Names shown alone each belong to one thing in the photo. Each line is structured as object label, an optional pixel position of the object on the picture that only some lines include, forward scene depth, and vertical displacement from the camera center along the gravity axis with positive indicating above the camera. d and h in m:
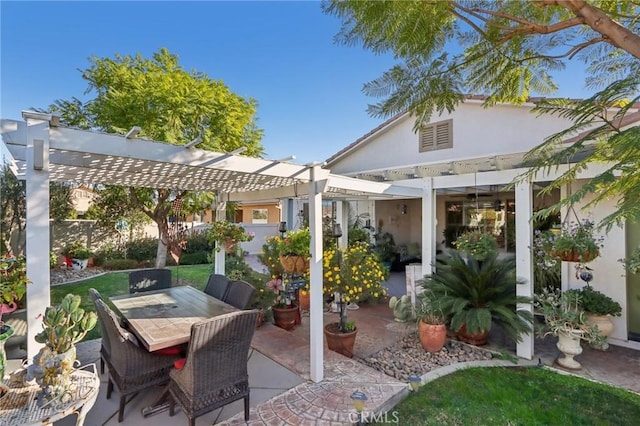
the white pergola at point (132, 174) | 2.41 +0.56
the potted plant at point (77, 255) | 11.30 -1.41
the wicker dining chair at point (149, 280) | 5.43 -1.14
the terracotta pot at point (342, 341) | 4.81 -1.97
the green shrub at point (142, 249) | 12.76 -1.36
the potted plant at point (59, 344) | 2.19 -0.96
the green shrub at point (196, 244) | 14.04 -1.26
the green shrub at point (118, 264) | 11.84 -1.85
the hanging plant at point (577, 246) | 4.30 -0.42
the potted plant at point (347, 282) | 4.87 -1.10
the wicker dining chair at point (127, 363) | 3.11 -1.57
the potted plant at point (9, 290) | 2.39 -0.58
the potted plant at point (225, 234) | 5.60 -0.32
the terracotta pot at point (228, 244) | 5.64 -0.51
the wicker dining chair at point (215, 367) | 2.88 -1.49
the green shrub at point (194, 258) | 13.45 -1.85
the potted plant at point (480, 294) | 4.86 -1.34
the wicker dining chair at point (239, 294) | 4.32 -1.14
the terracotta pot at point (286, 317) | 5.86 -1.91
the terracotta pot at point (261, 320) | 5.98 -2.02
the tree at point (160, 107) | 8.75 +3.26
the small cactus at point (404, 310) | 6.02 -1.86
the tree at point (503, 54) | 2.17 +1.40
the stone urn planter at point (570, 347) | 4.57 -1.97
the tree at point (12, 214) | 9.20 +0.08
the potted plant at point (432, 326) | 4.98 -1.78
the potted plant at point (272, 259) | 6.38 -0.95
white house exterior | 5.11 +0.92
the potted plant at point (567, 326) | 4.55 -1.66
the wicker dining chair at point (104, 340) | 3.49 -1.45
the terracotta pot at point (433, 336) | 4.97 -1.94
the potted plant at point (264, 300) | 6.16 -1.69
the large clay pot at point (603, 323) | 5.12 -1.79
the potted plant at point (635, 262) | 4.06 -0.62
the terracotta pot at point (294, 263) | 5.22 -0.79
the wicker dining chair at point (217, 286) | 4.94 -1.16
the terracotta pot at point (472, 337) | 5.31 -2.12
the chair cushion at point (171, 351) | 3.56 -1.57
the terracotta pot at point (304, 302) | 7.23 -2.03
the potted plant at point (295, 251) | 5.17 -0.59
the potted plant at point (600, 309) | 5.13 -1.57
